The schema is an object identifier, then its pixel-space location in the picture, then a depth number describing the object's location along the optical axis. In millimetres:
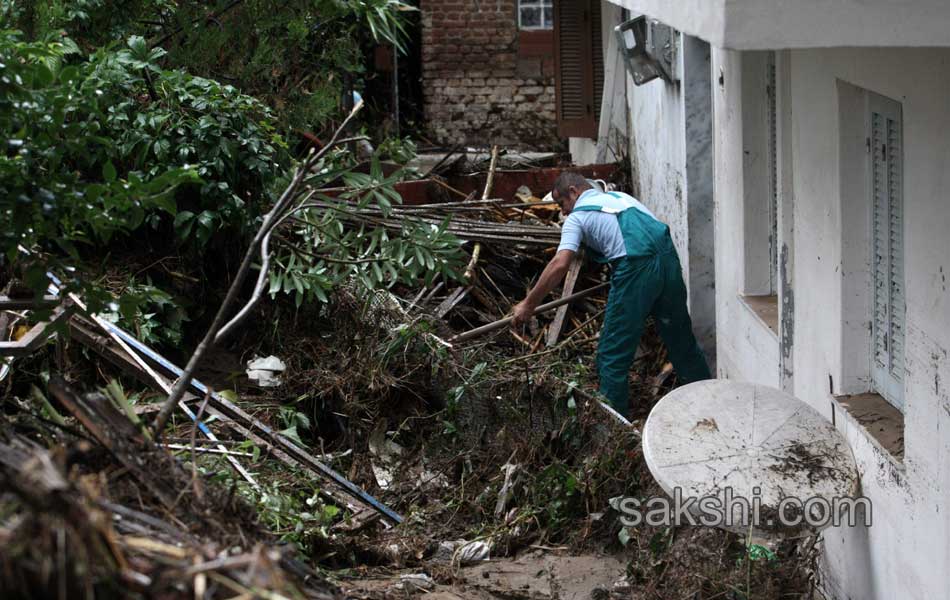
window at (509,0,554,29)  17141
